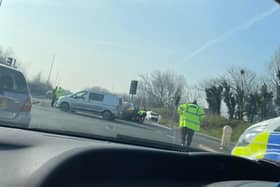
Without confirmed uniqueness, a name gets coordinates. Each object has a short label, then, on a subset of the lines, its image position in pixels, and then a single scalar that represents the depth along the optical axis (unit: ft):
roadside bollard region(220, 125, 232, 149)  34.35
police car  14.97
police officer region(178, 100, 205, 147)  32.49
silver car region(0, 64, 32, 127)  16.17
